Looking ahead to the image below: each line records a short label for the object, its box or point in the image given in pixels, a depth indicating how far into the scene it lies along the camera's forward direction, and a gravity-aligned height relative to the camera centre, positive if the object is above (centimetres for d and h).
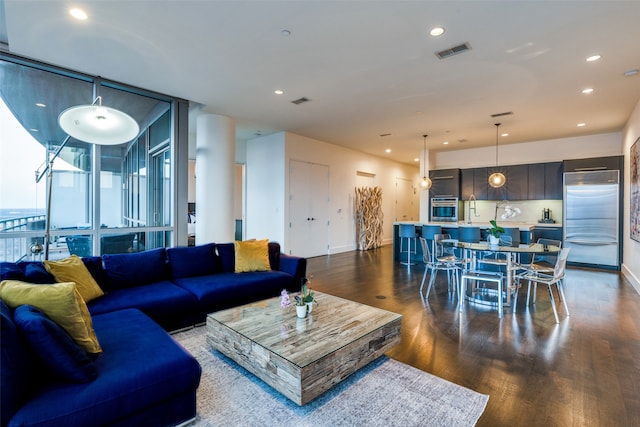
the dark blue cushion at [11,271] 226 -44
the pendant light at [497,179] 615 +70
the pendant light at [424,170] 729 +126
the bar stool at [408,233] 639 -42
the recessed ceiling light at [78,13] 270 +184
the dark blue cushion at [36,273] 241 -48
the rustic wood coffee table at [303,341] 188 -90
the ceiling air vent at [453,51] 320 +178
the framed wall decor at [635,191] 464 +36
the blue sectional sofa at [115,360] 134 -83
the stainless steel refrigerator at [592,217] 610 -8
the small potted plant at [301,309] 254 -81
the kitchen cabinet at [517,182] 741 +78
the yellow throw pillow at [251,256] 393 -56
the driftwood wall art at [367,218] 893 -13
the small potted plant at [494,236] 411 -32
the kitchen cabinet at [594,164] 608 +104
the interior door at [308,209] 712 +12
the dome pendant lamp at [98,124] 222 +69
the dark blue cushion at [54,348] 145 -66
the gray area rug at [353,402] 180 -123
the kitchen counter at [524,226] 549 -25
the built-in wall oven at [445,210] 830 +10
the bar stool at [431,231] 591 -36
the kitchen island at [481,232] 603 -41
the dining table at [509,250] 363 -45
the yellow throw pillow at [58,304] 169 -51
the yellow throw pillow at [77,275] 263 -54
